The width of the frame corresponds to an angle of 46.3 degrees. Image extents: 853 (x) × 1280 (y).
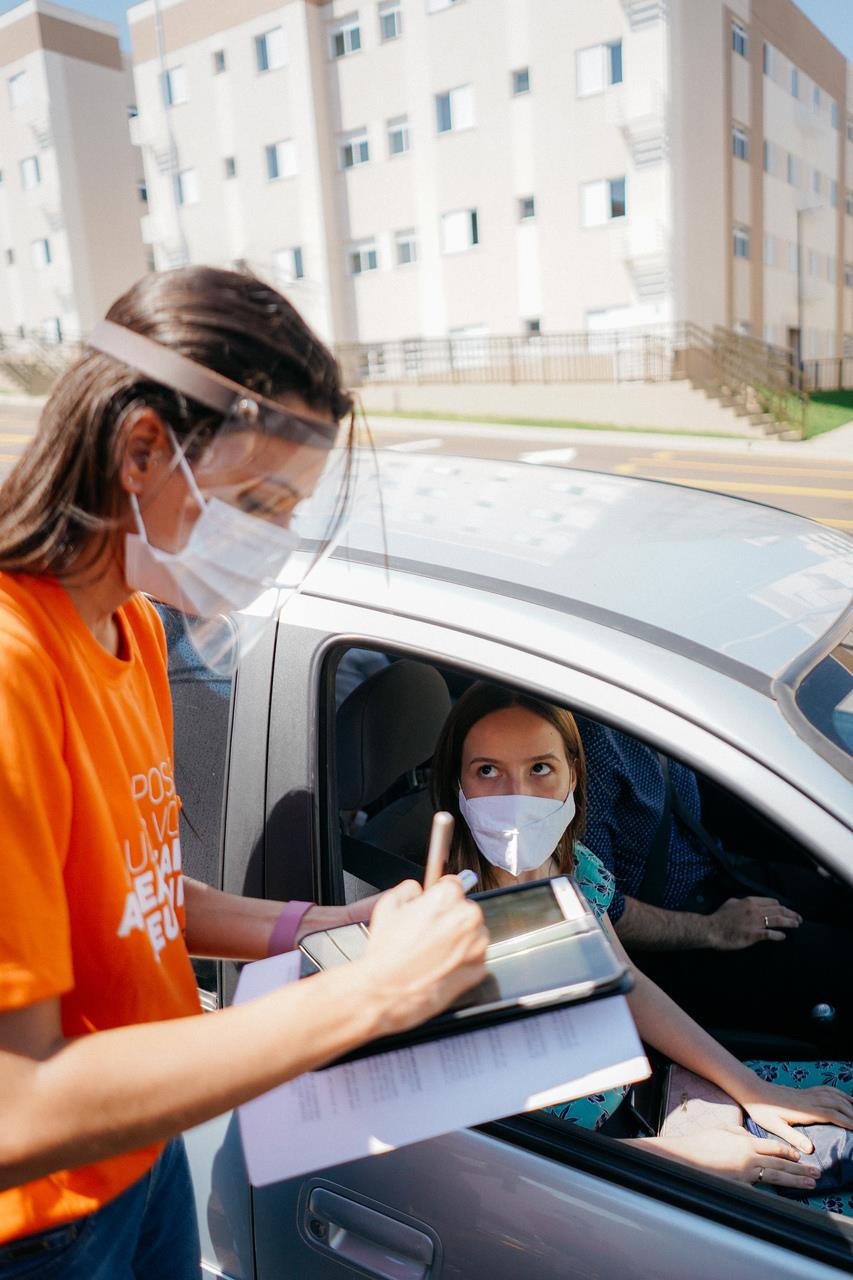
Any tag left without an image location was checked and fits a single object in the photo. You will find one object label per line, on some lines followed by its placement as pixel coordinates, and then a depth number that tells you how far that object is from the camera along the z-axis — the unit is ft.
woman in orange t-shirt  2.84
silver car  3.98
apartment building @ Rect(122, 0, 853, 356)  73.56
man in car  7.17
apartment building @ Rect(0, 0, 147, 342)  98.43
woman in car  5.70
